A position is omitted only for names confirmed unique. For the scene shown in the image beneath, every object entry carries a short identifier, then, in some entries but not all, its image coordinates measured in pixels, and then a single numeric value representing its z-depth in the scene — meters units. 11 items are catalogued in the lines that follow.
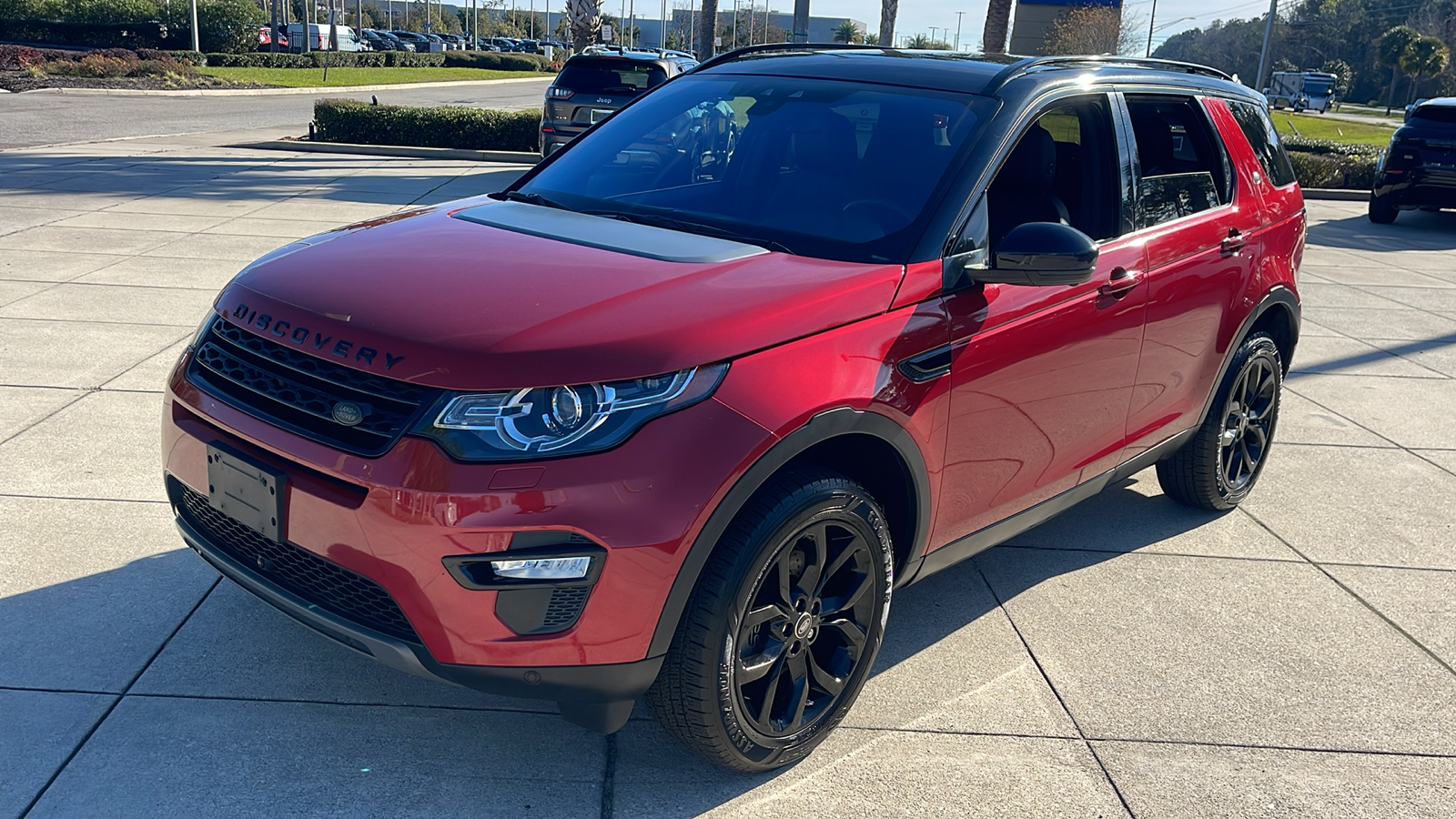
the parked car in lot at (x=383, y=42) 72.31
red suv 2.65
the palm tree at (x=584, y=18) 28.48
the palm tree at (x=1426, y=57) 62.84
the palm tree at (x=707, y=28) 27.50
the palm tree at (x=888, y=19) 27.48
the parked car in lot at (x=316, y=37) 55.06
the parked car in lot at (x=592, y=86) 14.87
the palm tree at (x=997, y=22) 22.17
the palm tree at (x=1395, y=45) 64.19
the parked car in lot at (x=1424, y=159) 15.00
